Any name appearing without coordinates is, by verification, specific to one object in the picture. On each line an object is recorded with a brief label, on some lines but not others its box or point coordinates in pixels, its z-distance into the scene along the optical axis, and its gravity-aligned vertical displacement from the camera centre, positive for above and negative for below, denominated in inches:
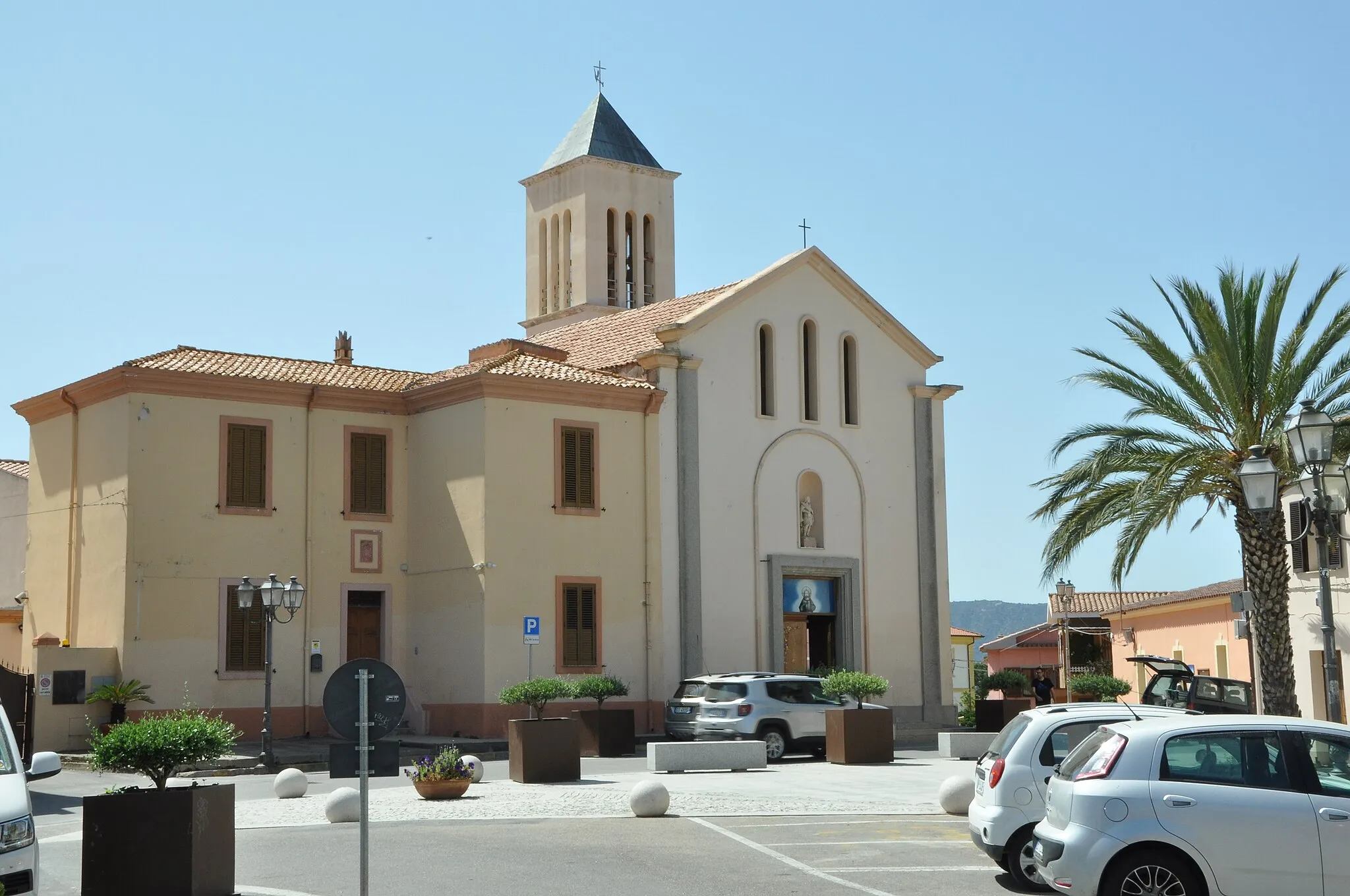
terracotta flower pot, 797.9 -65.7
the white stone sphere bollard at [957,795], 725.3 -65.3
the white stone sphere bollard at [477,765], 866.7 -59.6
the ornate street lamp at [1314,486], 637.9 +64.9
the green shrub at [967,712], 1451.8 -59.6
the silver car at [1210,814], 419.8 -43.7
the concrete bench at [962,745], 1082.1 -64.5
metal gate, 1050.7 -25.9
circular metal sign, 444.8 -11.9
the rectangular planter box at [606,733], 1133.7 -55.8
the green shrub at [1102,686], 1417.3 -35.1
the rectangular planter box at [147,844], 481.1 -54.9
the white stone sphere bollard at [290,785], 837.2 -65.9
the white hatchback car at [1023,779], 511.2 -41.4
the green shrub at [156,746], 508.7 -27.6
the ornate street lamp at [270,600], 1045.8 +36.9
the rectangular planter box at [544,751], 898.7 -54.2
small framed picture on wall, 1301.7 +83.2
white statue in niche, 1440.7 +112.3
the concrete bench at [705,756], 955.3 -62.2
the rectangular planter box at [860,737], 1067.9 -57.8
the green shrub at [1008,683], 1584.6 -34.4
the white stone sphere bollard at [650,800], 709.3 -64.3
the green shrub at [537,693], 1063.6 -26.5
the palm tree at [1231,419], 943.0 +135.3
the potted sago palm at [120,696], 1168.8 -27.0
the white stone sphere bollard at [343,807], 706.8 -65.8
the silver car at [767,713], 1104.8 -42.6
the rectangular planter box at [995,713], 1322.6 -53.3
